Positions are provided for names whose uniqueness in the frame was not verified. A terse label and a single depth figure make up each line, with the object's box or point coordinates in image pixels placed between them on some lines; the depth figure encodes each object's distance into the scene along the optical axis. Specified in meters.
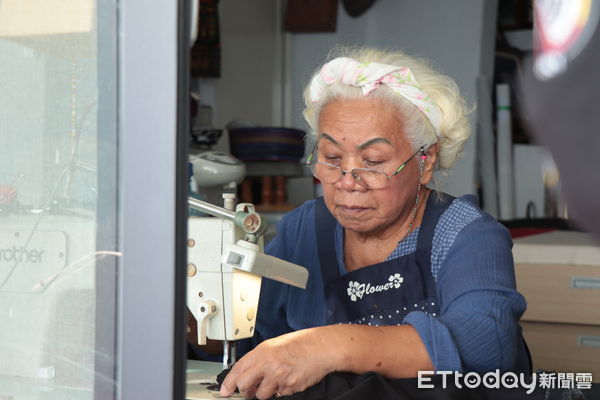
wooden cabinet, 3.22
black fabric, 1.41
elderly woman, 1.75
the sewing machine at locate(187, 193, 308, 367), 1.68
